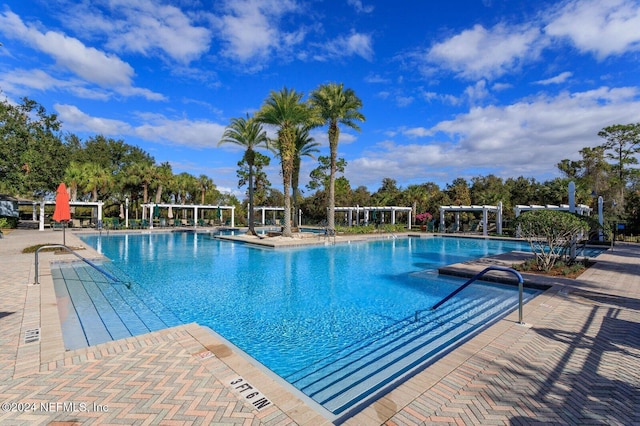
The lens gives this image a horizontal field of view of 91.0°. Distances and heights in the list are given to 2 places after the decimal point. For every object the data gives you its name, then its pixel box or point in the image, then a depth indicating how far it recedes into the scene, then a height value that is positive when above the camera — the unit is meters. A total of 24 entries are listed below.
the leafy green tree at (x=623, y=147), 26.98 +6.19
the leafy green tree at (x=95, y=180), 29.51 +3.32
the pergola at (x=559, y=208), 19.90 +0.60
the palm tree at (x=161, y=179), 31.69 +3.64
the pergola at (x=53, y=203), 23.27 +0.82
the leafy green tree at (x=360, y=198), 39.32 +2.31
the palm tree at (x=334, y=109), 21.17 +7.23
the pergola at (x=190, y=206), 26.34 +0.77
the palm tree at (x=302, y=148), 23.35 +5.08
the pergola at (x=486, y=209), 23.39 +0.58
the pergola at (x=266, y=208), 34.52 +0.76
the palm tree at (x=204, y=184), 36.62 +3.66
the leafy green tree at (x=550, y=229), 8.80 -0.36
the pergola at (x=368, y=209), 30.37 +0.70
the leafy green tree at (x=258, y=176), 32.28 +4.26
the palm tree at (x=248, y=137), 21.41 +5.42
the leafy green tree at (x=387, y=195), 36.59 +2.62
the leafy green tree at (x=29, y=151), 24.22 +5.22
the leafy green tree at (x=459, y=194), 32.62 +2.38
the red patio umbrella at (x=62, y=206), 12.70 +0.34
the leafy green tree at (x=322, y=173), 34.59 +4.87
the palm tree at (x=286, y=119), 18.83 +5.94
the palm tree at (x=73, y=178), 28.55 +3.27
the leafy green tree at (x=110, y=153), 40.50 +8.43
